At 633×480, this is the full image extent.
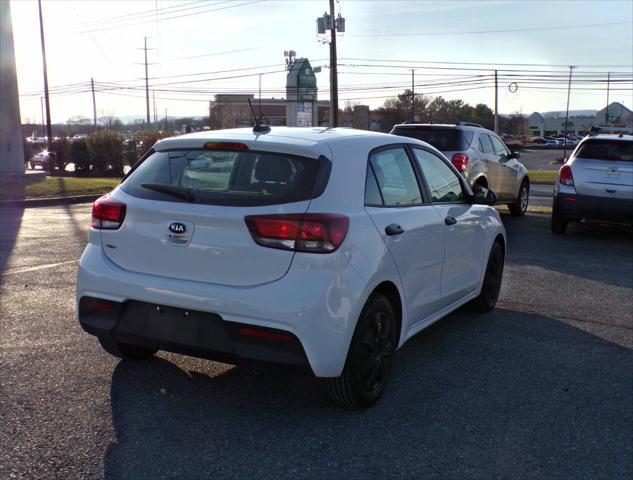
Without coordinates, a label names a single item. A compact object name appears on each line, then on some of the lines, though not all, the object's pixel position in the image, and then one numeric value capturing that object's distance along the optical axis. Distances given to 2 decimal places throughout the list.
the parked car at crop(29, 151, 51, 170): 39.85
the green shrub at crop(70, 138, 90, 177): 32.31
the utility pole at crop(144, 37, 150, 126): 82.59
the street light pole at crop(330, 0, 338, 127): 32.75
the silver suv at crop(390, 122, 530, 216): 11.66
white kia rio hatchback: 3.67
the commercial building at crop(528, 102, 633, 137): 121.95
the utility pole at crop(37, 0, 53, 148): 35.07
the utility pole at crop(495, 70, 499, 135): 63.94
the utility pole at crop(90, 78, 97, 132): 86.13
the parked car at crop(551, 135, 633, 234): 10.73
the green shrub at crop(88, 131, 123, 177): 32.03
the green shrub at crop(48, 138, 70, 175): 34.03
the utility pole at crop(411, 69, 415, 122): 81.25
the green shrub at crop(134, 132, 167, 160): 33.09
